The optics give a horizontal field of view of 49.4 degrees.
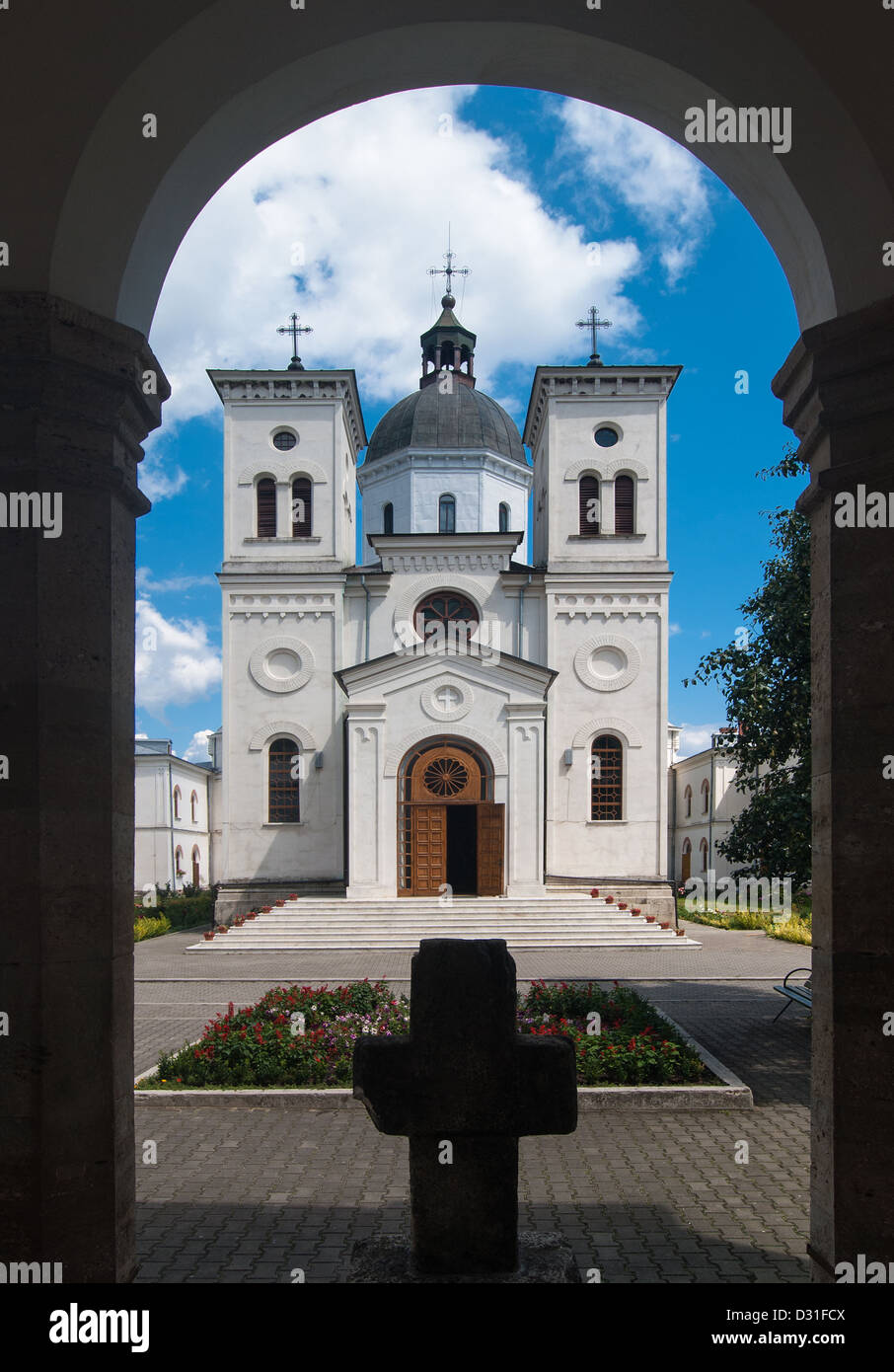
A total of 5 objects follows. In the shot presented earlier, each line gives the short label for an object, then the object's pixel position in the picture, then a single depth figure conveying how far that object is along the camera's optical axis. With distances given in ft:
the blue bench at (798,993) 34.53
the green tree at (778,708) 32.68
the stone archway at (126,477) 12.24
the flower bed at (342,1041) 29.63
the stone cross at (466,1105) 12.39
